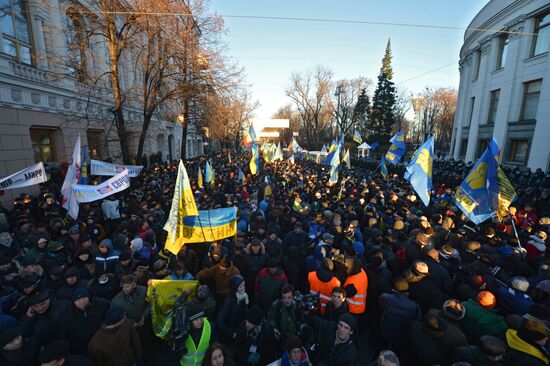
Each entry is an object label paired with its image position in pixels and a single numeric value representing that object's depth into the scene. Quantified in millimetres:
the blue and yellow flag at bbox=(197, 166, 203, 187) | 11648
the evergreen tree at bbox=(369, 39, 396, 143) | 39906
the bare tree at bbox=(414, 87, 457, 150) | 62156
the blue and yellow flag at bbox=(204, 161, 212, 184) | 12805
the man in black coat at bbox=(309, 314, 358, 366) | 2736
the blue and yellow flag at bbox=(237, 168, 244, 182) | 13383
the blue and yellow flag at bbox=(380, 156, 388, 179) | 13373
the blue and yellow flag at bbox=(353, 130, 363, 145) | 20497
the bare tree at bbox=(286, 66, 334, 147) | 43094
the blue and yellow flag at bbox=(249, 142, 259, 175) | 15102
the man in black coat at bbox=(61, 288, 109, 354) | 2996
